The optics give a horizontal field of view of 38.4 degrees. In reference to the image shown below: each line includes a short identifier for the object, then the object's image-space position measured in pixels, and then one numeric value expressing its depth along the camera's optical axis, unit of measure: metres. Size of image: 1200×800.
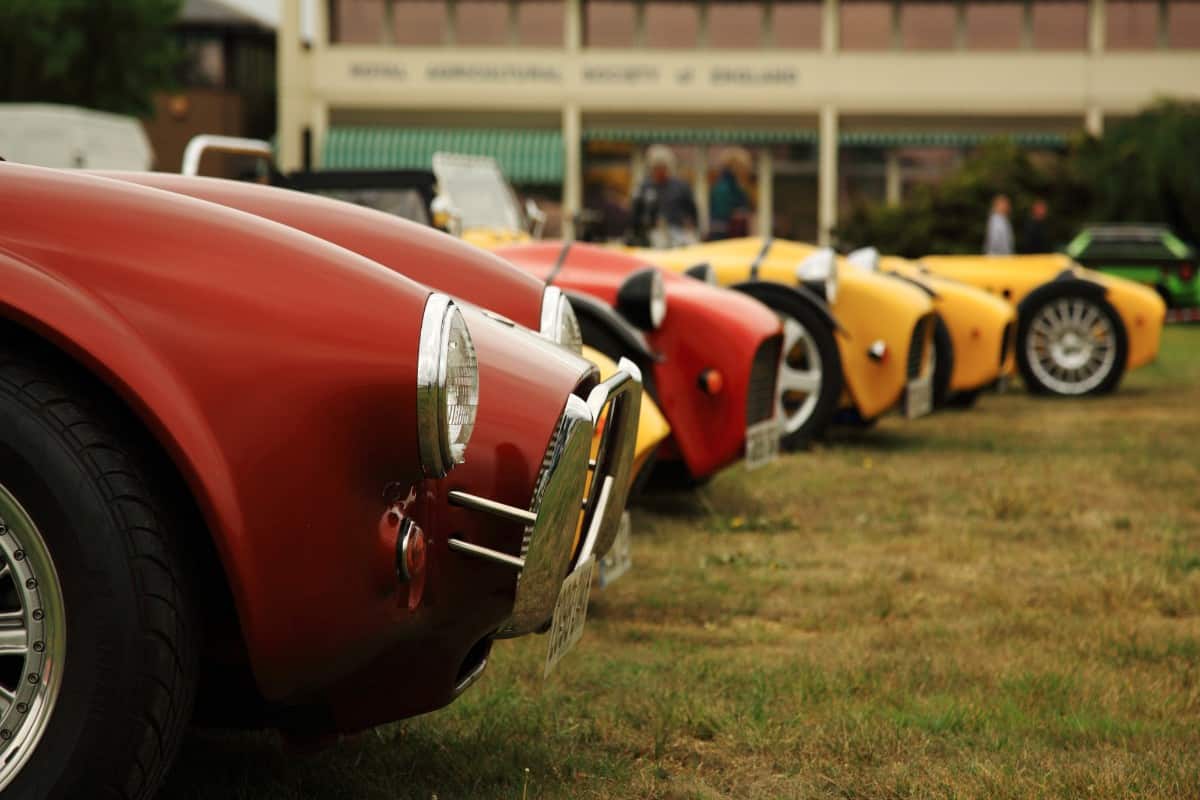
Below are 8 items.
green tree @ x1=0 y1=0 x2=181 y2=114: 37.34
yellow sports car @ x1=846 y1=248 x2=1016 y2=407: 9.85
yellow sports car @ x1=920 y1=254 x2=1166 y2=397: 12.00
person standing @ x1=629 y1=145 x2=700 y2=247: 12.31
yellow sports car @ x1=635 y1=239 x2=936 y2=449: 8.04
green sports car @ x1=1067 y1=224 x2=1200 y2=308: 23.34
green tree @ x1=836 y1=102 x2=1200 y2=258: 31.20
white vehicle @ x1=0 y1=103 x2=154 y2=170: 21.75
